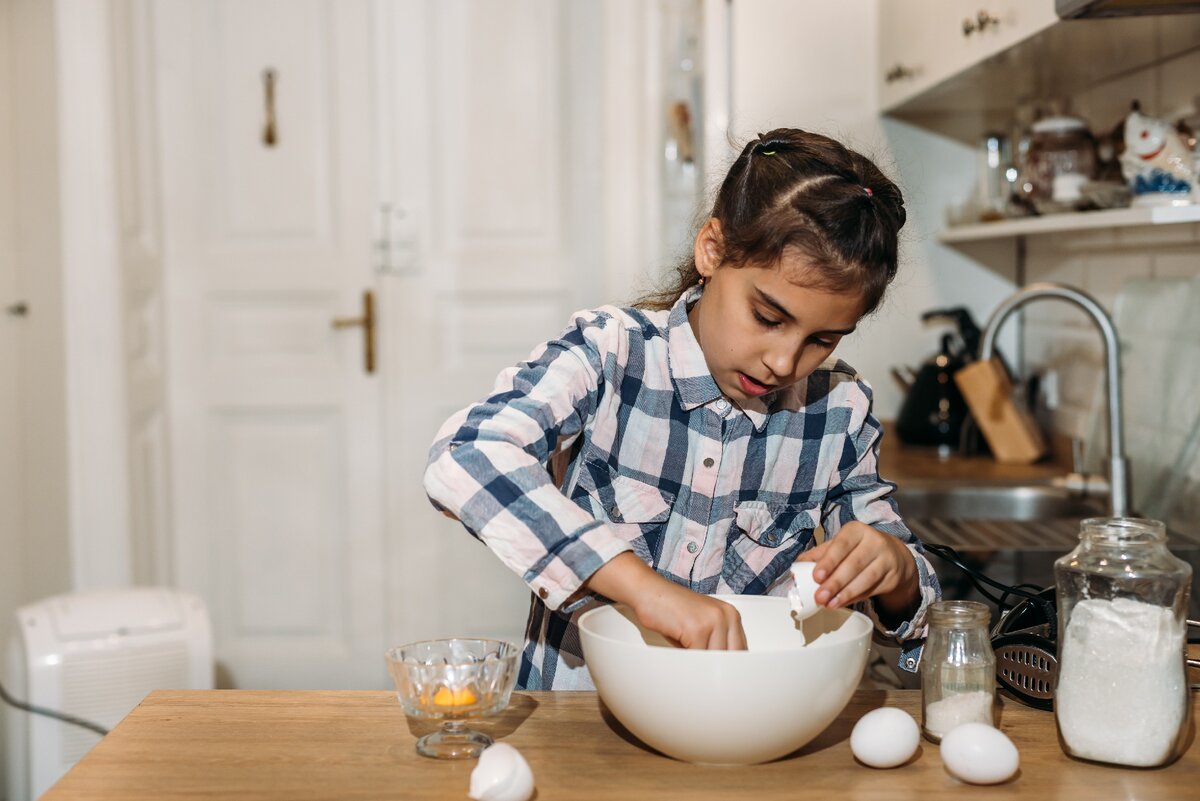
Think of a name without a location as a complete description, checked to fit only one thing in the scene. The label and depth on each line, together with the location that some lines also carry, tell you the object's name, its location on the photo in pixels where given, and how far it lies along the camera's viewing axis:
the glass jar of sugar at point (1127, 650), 0.89
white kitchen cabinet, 1.78
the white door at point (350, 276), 3.29
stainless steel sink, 2.17
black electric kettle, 2.61
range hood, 1.40
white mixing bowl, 0.87
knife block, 2.47
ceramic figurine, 1.69
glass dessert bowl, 0.94
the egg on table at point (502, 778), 0.82
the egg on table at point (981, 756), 0.86
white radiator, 2.18
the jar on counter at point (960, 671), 0.97
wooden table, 0.86
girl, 1.00
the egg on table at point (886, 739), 0.90
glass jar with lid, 2.02
